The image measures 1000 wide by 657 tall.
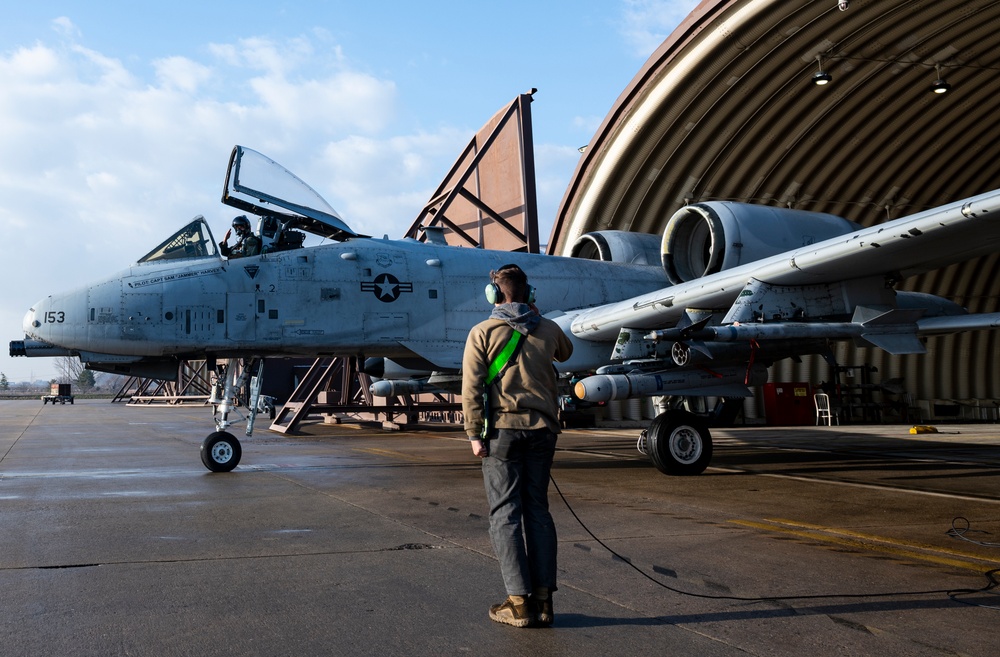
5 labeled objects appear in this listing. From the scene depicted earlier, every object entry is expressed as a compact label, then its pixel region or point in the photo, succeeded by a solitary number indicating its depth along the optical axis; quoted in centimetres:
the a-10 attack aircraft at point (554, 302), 912
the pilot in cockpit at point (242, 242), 1172
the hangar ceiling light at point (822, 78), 1703
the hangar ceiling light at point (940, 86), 1820
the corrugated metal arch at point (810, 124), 1795
